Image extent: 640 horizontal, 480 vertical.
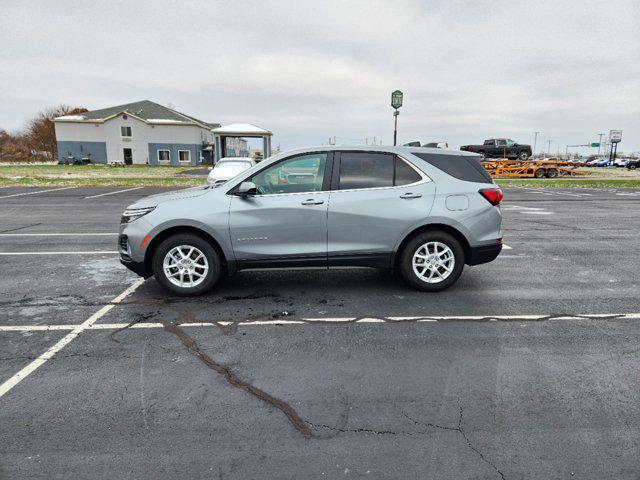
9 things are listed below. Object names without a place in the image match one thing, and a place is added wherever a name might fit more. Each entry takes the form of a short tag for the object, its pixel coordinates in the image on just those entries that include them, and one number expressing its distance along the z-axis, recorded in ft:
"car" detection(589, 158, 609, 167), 236.22
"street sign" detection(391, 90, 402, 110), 75.37
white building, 195.52
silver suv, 17.57
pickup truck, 125.59
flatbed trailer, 109.81
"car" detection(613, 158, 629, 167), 240.28
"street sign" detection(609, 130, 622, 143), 258.16
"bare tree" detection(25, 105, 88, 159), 282.97
